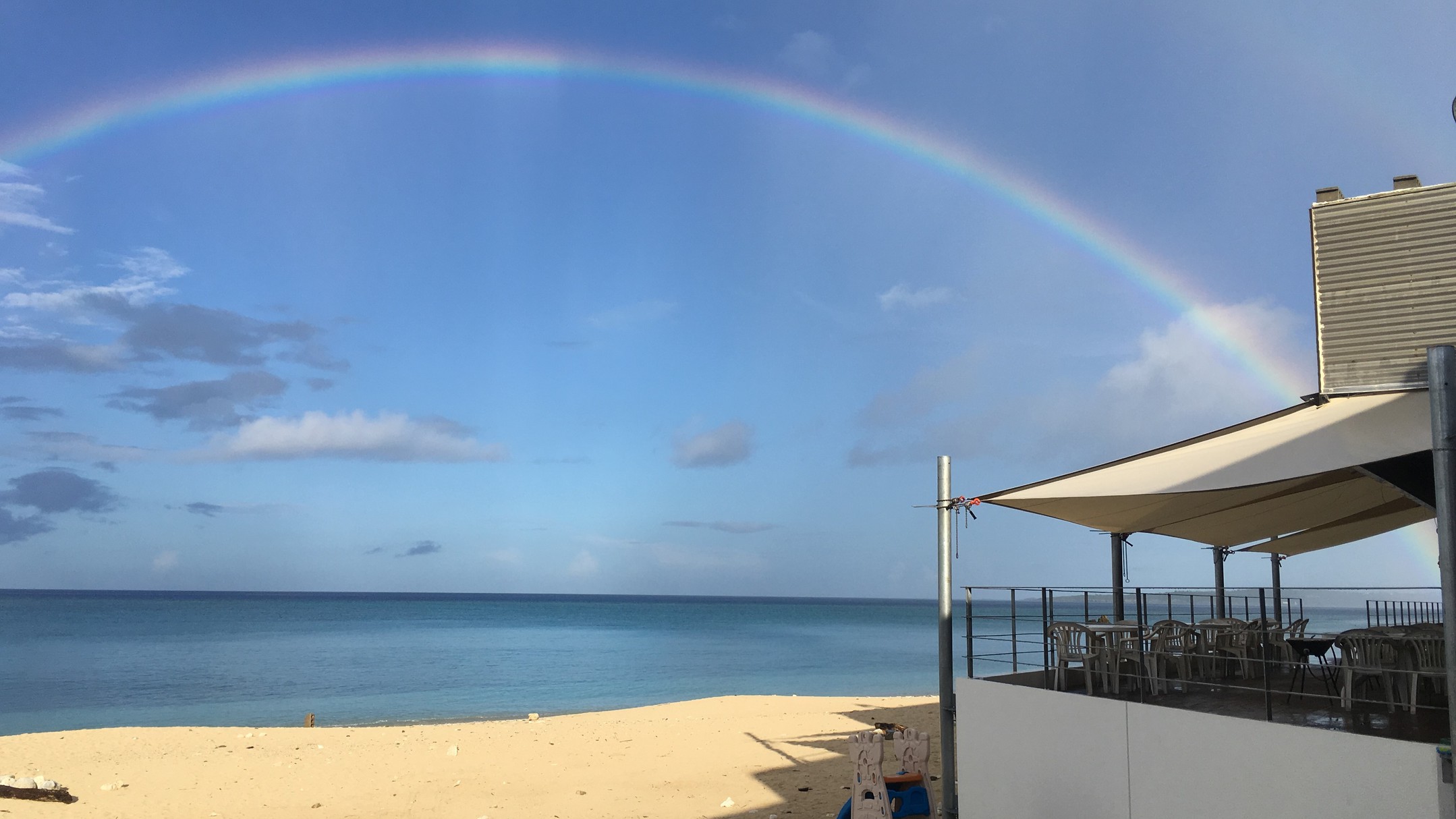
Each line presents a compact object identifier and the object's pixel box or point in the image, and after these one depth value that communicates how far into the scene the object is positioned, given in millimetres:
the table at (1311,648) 7945
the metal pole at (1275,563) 13828
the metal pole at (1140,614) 6621
